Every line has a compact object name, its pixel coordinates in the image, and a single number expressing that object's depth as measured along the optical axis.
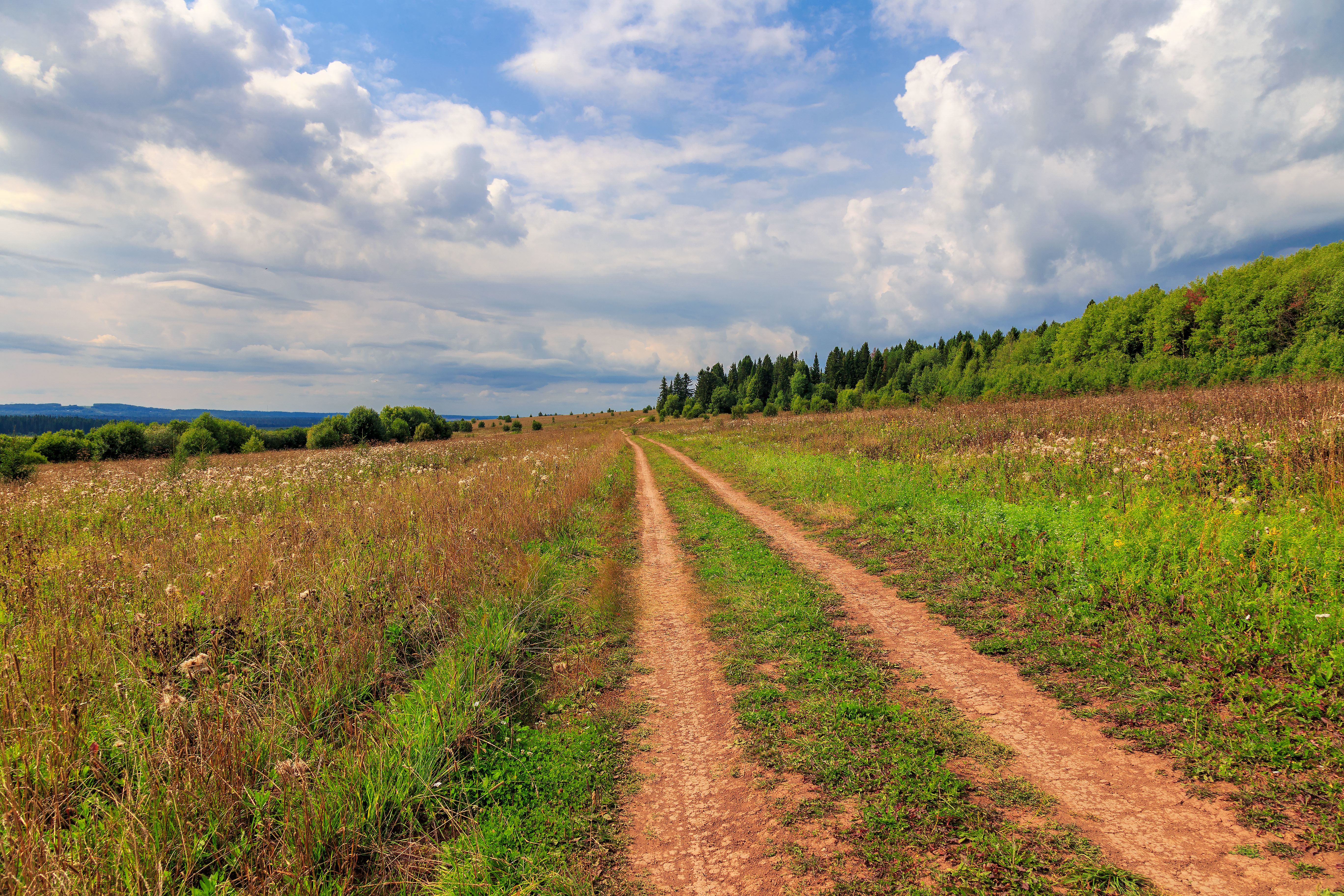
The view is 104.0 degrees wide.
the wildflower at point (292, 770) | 3.29
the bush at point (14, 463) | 16.22
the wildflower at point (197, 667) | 4.02
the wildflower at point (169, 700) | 3.64
